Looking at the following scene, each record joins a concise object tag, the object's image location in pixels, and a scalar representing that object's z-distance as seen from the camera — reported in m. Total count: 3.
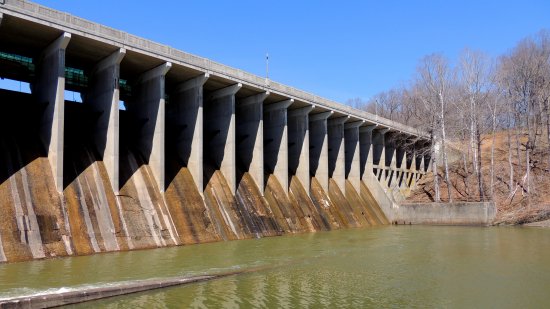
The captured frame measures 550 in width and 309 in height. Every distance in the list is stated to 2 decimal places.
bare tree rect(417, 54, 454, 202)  45.12
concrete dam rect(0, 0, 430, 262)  19.48
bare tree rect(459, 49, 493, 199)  43.97
